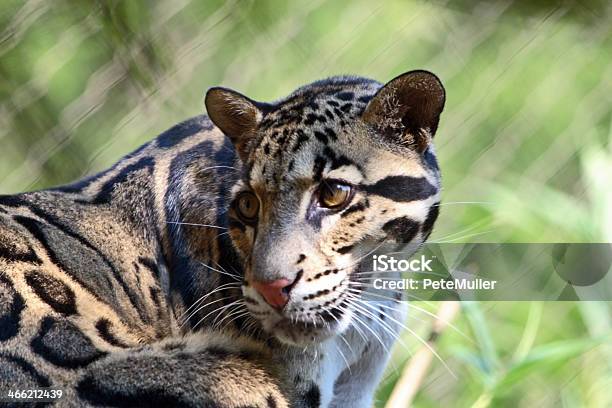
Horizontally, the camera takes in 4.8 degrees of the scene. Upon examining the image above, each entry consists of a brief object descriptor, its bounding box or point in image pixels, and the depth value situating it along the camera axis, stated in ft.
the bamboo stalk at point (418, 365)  11.85
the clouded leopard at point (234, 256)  11.69
